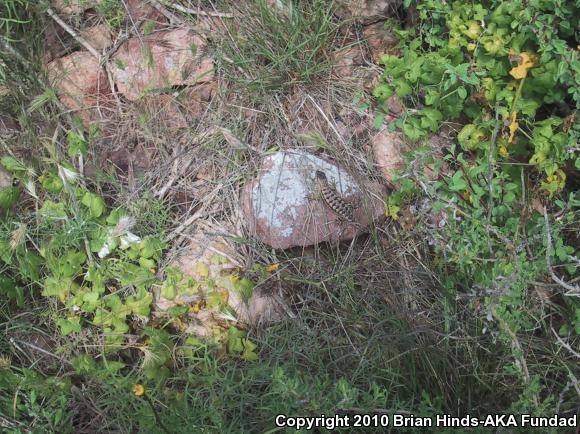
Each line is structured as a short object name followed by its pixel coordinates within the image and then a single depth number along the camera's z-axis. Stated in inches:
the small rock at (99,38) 120.1
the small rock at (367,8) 116.3
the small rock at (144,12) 120.2
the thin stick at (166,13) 119.7
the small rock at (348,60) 117.2
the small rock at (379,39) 117.6
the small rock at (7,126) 115.3
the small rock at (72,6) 118.9
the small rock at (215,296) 104.3
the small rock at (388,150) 112.3
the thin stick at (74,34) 118.7
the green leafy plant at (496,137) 93.7
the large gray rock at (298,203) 107.2
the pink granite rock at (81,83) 118.6
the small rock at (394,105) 114.5
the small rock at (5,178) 112.0
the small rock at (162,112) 117.1
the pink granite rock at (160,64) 116.8
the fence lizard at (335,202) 106.3
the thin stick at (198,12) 117.3
